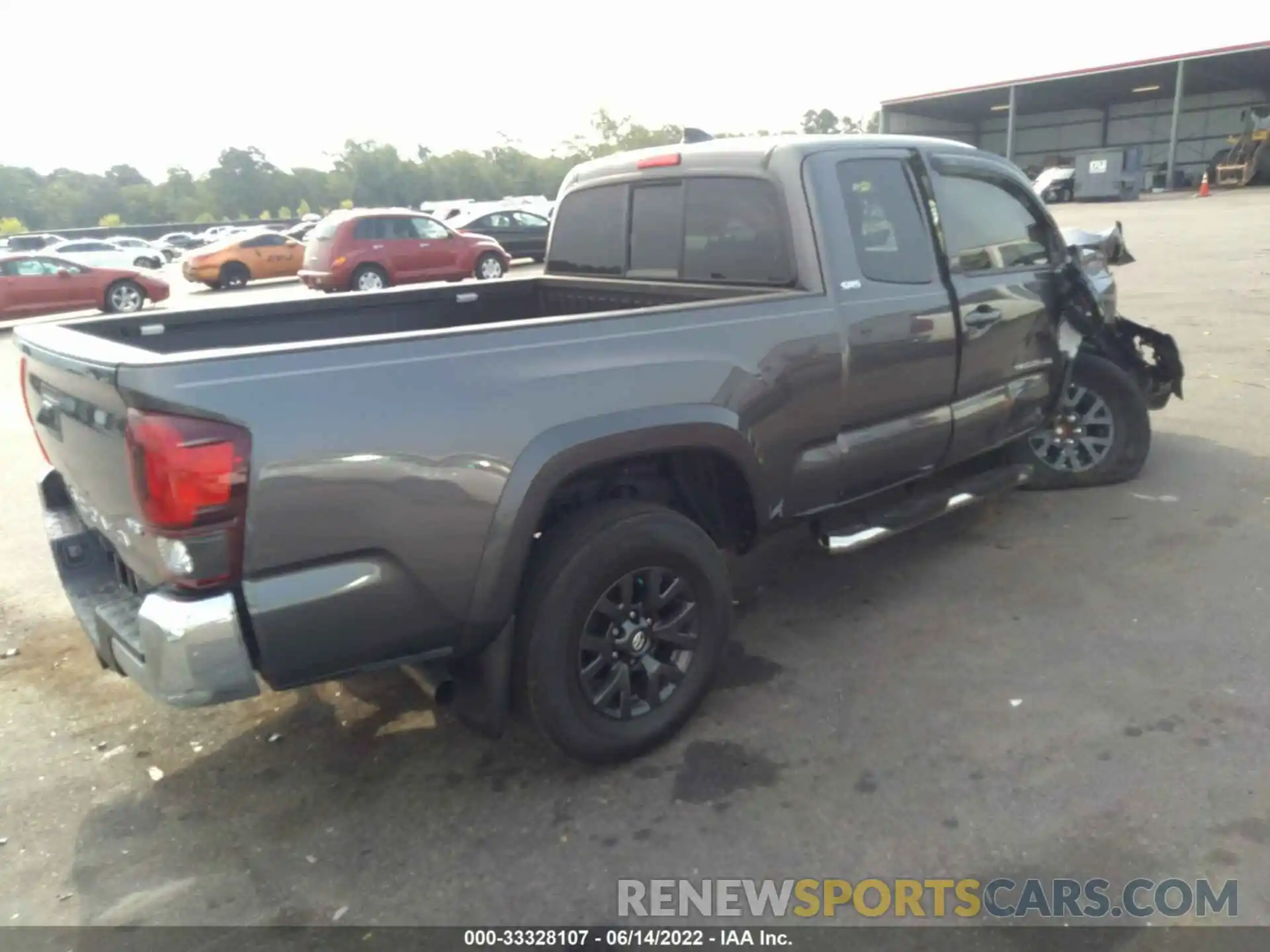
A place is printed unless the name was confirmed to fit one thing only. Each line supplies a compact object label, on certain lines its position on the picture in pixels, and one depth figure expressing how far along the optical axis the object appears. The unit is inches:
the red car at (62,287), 714.8
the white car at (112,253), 1100.3
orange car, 925.8
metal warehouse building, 1732.3
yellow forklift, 1592.0
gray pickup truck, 98.1
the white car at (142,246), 1433.3
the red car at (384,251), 726.5
